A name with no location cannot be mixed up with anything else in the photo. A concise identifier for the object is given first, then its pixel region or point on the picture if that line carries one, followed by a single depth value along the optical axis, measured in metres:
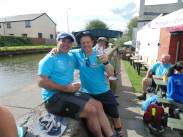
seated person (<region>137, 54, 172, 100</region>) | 4.43
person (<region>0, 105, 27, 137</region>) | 1.14
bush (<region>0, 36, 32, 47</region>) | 22.16
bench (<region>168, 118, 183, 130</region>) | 2.42
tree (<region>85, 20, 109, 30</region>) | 80.31
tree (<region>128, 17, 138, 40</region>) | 55.86
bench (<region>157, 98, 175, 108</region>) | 3.16
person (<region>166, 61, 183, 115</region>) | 3.13
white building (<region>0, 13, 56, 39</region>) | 36.43
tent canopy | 3.26
